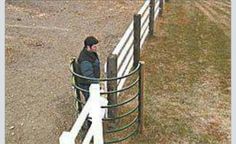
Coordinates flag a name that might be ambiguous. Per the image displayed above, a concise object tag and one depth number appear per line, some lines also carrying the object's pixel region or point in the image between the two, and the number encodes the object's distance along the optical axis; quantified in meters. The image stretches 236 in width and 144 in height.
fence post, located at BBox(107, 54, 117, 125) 5.84
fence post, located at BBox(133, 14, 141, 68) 8.08
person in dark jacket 5.84
